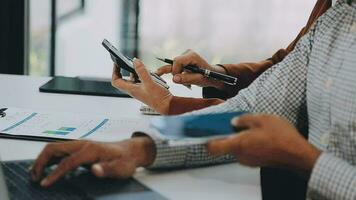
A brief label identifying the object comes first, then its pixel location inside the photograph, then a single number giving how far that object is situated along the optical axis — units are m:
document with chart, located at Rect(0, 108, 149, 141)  1.32
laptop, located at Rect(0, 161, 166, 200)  1.04
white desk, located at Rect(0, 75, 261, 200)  1.10
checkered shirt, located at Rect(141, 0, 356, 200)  1.10
